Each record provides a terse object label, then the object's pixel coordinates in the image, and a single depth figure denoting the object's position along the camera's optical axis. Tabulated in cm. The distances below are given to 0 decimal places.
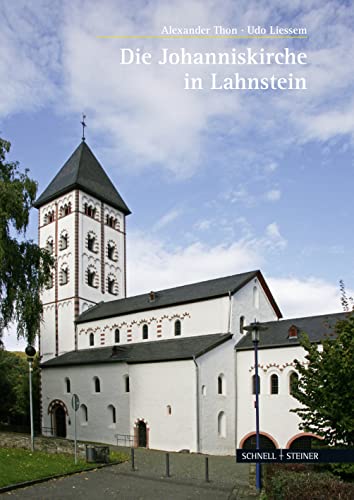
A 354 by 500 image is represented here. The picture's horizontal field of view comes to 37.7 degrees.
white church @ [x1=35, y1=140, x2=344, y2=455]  3228
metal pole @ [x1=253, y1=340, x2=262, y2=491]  1568
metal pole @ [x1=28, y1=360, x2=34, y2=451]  2132
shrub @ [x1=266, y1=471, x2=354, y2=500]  1001
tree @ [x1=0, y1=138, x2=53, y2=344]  2406
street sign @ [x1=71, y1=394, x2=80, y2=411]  2076
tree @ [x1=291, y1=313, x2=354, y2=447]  1545
